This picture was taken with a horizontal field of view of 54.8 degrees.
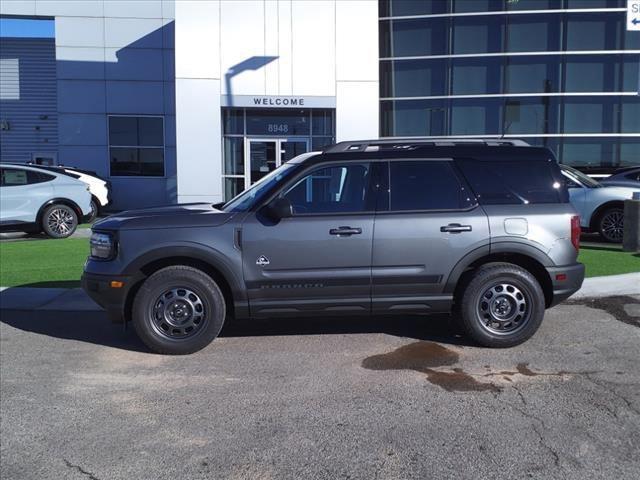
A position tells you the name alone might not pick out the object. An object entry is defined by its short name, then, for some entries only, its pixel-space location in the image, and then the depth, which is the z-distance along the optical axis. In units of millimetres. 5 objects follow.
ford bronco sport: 5758
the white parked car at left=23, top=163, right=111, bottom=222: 17359
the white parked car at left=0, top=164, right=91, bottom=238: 13633
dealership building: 16109
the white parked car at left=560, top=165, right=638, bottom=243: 11969
